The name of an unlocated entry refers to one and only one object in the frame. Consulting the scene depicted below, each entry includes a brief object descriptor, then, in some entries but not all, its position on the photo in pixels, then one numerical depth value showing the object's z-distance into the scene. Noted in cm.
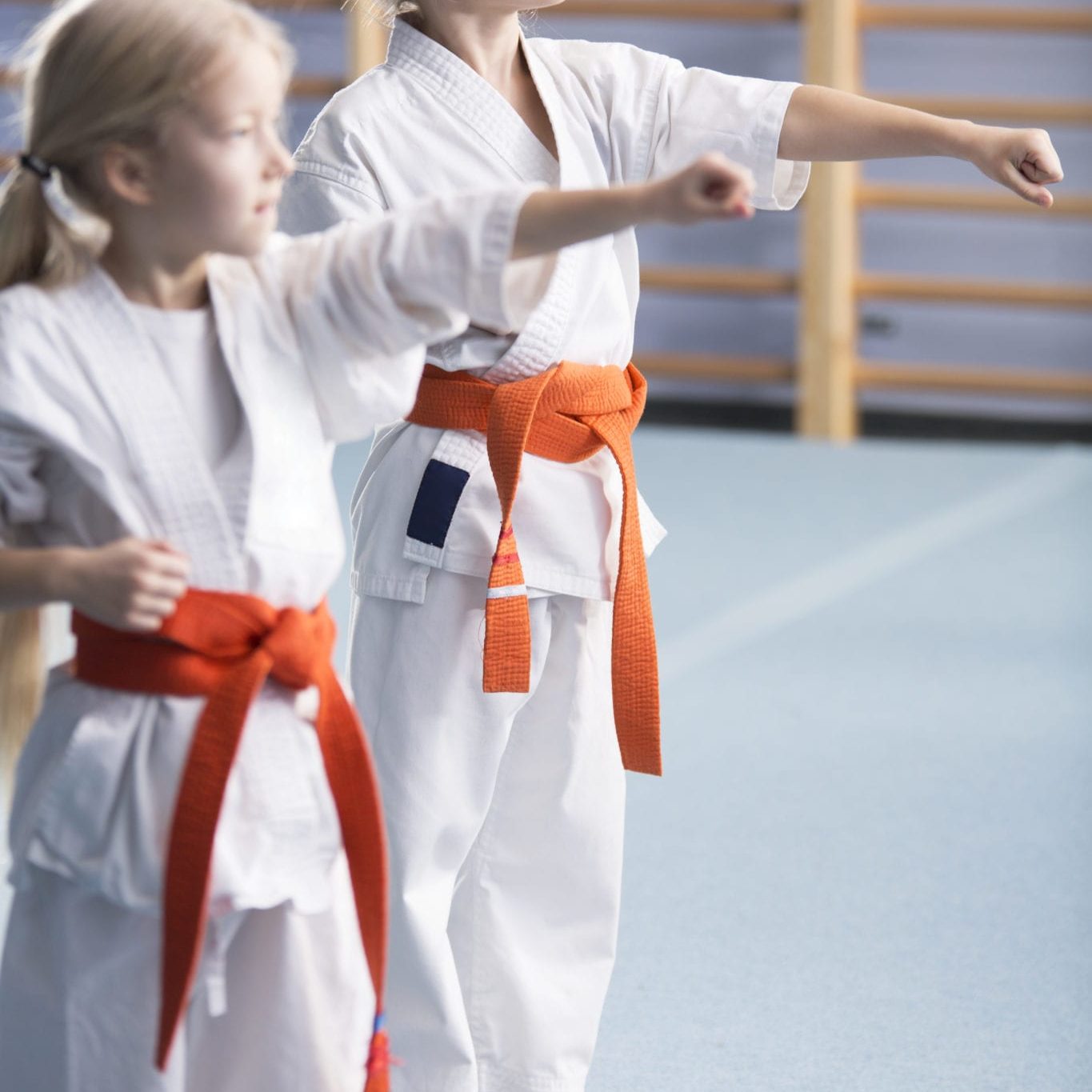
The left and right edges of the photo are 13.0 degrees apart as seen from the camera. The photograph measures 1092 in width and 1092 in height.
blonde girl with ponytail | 378
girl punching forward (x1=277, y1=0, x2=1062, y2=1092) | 417
